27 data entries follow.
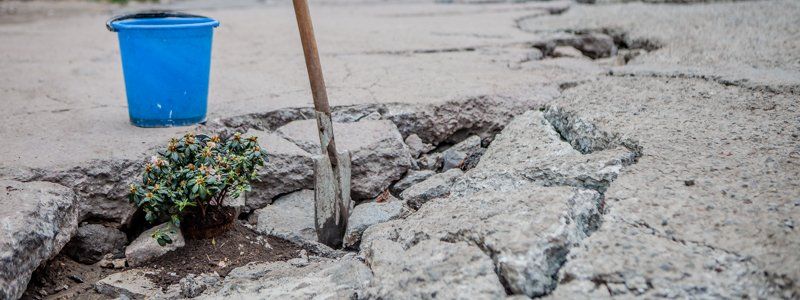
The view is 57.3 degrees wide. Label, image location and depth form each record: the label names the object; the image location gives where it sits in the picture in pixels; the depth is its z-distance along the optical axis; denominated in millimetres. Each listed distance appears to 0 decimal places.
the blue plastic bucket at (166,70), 2656
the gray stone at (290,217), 2447
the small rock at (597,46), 4277
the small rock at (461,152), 2812
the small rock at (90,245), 2320
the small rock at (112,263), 2303
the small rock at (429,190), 2461
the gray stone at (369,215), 2389
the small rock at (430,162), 2842
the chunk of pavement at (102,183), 2307
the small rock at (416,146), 2875
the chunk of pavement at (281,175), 2570
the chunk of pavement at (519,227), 1624
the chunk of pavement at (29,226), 1898
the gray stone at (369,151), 2654
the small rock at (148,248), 2297
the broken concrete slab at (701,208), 1498
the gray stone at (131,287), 2113
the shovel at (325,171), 2357
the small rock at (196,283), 2076
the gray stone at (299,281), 1866
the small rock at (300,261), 2248
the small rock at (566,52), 4012
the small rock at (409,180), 2682
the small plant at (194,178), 2186
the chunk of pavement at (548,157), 2076
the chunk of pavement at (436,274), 1614
